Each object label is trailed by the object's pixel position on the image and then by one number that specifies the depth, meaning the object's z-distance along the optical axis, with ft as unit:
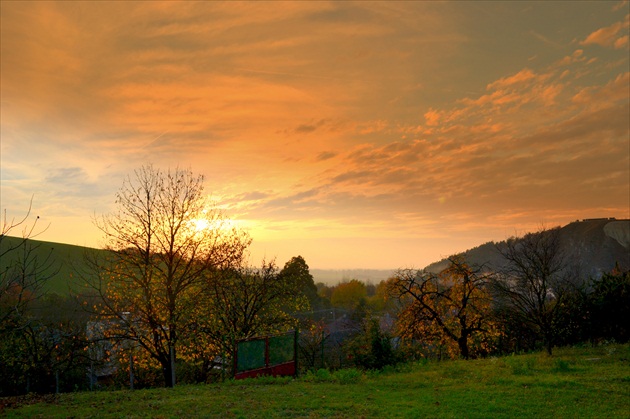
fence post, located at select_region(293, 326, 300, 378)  68.18
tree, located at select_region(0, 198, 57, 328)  44.26
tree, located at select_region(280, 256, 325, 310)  106.83
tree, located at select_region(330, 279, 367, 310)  384.27
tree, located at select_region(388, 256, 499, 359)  91.61
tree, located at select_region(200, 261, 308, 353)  91.40
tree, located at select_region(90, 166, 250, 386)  84.69
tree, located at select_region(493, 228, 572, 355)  73.41
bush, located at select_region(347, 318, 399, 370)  73.00
